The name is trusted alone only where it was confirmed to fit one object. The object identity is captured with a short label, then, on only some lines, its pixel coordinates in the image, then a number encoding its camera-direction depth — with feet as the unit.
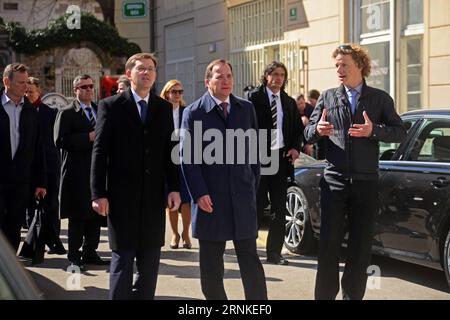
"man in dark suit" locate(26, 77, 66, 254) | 24.97
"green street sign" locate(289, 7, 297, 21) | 52.90
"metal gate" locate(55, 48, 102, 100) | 64.49
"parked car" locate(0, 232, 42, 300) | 7.73
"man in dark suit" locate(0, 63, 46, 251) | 21.97
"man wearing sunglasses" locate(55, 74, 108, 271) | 24.27
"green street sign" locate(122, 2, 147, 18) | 55.52
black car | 20.63
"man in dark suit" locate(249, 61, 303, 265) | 25.45
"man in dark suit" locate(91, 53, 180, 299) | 16.19
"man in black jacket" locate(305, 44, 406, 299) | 17.58
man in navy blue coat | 16.48
